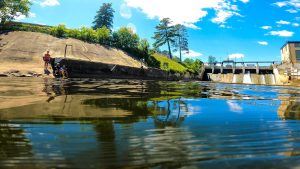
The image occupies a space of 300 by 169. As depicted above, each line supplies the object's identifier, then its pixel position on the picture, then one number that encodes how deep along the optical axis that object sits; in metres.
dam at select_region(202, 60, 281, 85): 33.01
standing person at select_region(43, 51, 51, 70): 16.56
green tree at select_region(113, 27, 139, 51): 35.07
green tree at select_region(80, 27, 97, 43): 31.85
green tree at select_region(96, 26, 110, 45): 33.16
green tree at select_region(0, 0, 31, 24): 29.93
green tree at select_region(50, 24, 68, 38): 30.42
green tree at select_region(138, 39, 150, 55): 36.72
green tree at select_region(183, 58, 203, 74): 43.68
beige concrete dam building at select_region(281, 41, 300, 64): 38.51
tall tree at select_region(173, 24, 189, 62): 61.01
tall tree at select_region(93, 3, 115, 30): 50.91
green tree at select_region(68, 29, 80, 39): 31.33
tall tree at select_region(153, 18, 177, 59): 53.21
